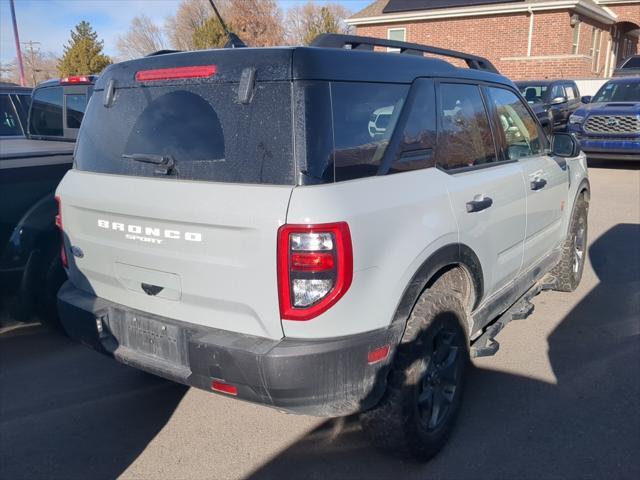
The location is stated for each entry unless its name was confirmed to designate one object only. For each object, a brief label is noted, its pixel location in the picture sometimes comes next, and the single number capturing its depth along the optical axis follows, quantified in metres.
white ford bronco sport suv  2.39
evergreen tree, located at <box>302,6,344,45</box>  37.60
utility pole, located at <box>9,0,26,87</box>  23.52
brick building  23.73
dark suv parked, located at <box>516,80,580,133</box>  14.60
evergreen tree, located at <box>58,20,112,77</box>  31.67
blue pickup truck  11.84
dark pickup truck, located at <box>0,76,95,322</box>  4.11
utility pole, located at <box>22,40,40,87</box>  50.87
